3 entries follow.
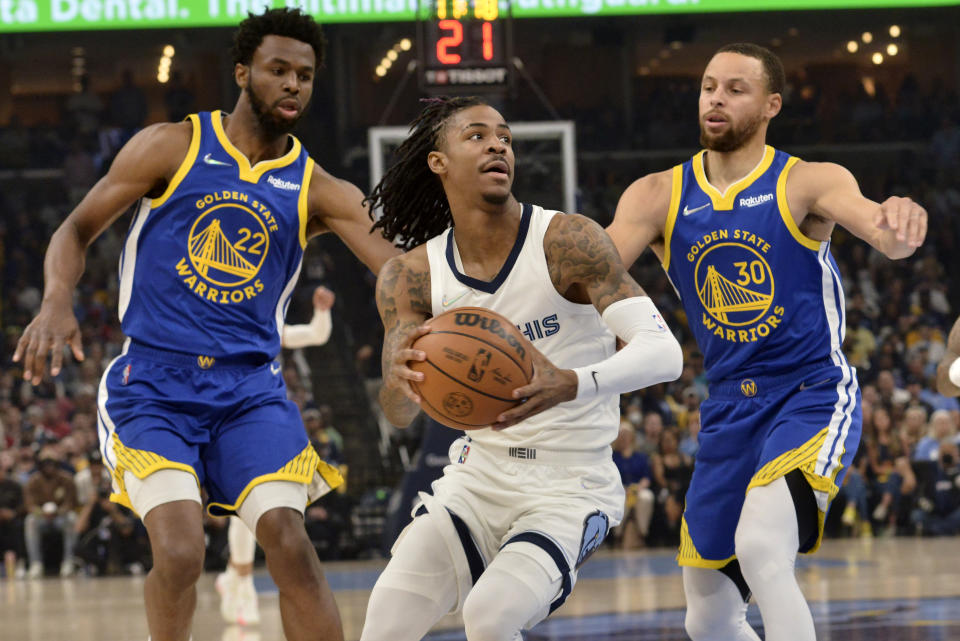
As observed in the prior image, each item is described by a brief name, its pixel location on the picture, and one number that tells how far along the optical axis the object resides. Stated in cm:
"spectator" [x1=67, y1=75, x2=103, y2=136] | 1992
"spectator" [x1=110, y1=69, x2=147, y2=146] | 1966
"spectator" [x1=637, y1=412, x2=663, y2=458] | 1325
